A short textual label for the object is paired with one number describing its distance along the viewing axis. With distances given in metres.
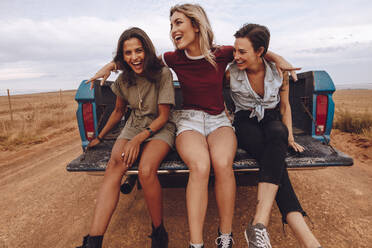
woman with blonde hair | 1.72
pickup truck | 1.88
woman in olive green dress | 1.81
